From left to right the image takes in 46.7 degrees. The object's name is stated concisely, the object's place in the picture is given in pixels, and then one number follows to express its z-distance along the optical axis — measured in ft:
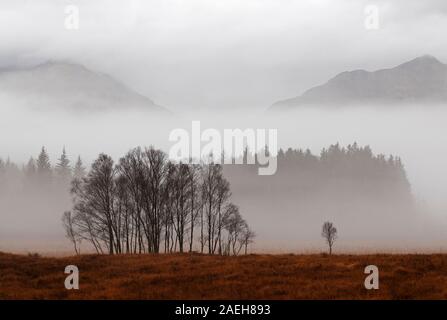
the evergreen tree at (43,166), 598.34
